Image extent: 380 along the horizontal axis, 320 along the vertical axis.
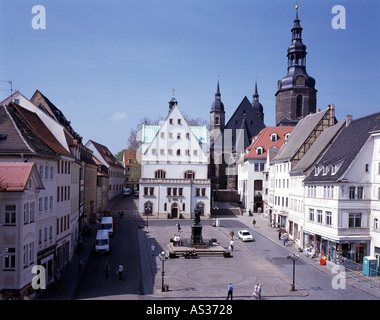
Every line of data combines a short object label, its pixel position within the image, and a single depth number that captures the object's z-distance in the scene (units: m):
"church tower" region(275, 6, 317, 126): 89.81
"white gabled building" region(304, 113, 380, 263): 35.66
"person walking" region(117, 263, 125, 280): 30.36
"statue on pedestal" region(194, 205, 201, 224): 43.94
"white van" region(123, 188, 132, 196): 102.00
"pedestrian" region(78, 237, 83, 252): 41.50
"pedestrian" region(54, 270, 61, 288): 28.23
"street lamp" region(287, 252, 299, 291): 27.16
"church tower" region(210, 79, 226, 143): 111.06
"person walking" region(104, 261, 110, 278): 30.76
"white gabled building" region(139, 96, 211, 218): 67.25
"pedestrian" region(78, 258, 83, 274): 32.26
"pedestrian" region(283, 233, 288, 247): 45.53
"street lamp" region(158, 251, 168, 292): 29.05
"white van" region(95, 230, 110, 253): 39.22
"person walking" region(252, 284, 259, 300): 24.67
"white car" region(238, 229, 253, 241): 47.16
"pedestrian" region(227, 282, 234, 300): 23.80
